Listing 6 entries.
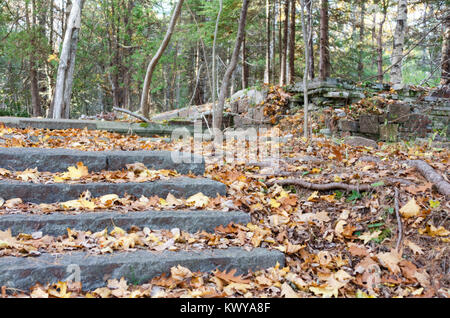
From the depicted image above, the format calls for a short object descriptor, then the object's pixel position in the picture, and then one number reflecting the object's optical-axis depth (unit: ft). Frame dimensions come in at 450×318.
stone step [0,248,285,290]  6.05
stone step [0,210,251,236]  7.36
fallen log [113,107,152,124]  19.23
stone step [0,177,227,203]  8.45
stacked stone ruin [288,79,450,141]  20.60
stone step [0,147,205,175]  9.91
